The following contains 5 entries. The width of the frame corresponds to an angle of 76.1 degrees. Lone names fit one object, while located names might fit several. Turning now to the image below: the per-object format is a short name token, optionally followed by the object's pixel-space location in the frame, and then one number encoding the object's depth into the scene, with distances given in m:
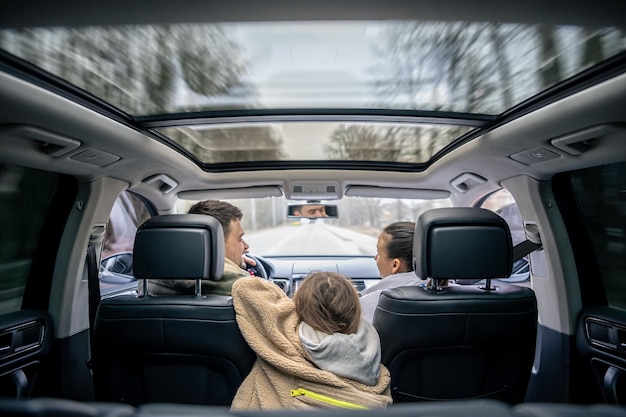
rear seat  0.73
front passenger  2.69
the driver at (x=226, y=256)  2.44
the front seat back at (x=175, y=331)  2.14
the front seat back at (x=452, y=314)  2.18
